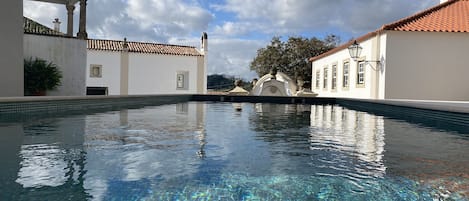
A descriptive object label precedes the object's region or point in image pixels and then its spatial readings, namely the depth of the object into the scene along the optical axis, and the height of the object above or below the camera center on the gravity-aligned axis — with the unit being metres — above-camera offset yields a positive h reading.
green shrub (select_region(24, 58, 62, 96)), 11.29 +0.59
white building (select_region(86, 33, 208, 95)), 25.42 +2.12
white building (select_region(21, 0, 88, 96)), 12.07 +1.55
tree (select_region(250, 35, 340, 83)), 33.12 +4.13
